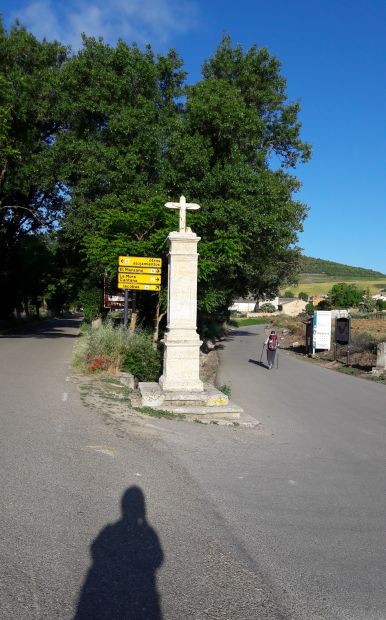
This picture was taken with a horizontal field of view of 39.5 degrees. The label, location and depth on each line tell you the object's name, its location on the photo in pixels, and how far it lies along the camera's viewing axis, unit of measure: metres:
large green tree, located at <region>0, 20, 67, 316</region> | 25.77
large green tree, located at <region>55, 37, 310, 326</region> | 18.28
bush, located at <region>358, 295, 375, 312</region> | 91.10
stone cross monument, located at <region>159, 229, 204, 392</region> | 10.34
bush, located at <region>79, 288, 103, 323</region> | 30.12
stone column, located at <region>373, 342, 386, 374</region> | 18.62
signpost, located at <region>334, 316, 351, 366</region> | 22.17
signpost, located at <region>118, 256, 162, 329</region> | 16.50
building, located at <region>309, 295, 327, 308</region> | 146.16
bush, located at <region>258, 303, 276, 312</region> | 140.00
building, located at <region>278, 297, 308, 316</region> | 145.88
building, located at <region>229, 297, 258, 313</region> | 156.86
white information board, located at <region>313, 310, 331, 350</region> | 25.61
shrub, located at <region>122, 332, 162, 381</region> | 13.64
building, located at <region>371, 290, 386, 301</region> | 156.39
